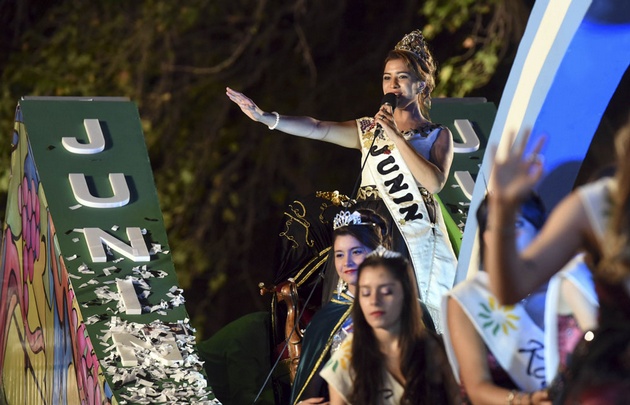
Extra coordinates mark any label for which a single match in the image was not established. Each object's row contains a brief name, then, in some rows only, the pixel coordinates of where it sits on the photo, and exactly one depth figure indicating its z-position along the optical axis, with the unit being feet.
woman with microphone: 28.61
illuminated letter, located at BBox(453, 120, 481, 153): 38.16
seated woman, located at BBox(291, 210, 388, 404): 26.54
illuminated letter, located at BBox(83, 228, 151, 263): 32.63
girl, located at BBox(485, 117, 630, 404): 17.08
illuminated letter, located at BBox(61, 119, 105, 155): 34.29
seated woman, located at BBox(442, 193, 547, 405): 21.00
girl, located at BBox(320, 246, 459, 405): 22.61
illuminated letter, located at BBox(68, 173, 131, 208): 33.40
